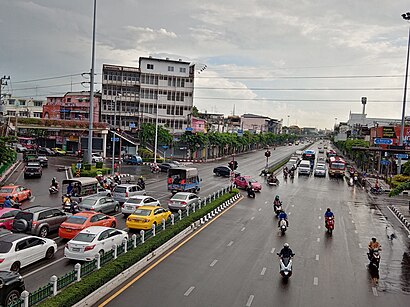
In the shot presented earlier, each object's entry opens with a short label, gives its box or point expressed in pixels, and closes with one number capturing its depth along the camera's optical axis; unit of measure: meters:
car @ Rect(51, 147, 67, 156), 69.93
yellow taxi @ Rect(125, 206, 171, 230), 21.67
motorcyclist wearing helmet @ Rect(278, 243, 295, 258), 15.59
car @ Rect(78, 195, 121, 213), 24.62
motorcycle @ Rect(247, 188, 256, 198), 38.23
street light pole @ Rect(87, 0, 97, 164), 39.44
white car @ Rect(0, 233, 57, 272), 14.10
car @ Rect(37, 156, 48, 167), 51.78
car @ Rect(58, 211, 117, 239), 19.05
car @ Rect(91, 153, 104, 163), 56.97
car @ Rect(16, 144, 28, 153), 69.83
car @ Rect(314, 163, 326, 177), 60.91
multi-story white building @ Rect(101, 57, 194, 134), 80.81
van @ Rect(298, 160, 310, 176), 61.27
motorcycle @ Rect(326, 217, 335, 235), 24.22
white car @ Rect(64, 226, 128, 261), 15.88
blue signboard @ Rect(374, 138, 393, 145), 51.94
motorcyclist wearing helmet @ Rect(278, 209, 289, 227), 23.56
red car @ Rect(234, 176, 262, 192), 42.38
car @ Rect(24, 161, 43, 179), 42.38
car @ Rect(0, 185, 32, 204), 28.23
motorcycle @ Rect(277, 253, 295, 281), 15.50
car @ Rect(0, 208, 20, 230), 19.73
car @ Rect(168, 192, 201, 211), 27.67
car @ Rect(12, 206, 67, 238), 18.97
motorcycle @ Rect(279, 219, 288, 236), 23.40
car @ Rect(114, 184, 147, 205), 30.06
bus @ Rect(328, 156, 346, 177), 60.44
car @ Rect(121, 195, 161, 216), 25.27
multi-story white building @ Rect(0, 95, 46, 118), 110.56
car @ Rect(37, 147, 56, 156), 68.75
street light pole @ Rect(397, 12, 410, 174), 49.75
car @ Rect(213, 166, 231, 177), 54.94
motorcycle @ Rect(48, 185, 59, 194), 34.25
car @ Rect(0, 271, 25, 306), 11.07
